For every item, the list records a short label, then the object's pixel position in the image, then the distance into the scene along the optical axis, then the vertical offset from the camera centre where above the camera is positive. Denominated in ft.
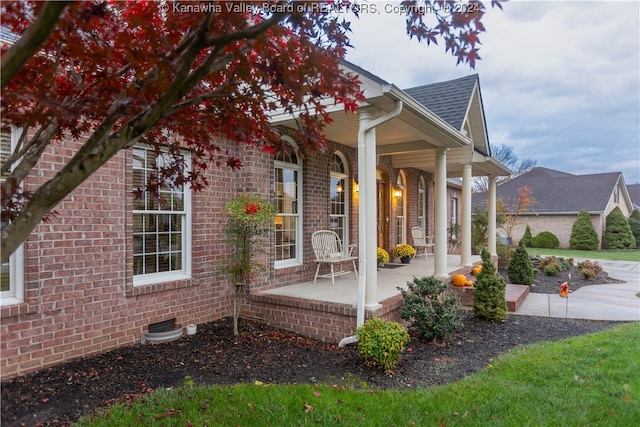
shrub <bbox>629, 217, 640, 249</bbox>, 83.05 -3.02
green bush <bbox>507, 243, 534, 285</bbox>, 29.17 -4.15
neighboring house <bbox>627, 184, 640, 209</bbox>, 125.88 +7.79
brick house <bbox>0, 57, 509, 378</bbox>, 13.14 -1.04
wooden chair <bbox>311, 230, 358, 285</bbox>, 22.72 -1.89
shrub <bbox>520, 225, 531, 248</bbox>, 81.07 -4.19
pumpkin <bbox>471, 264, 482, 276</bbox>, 29.29 -4.10
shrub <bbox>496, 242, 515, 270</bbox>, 41.14 -4.30
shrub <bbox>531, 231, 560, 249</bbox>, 79.92 -5.23
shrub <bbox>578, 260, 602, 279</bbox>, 35.37 -5.22
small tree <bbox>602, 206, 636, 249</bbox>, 78.02 -3.83
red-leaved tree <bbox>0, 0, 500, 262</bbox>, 4.90 +2.48
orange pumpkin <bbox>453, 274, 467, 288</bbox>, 25.26 -4.27
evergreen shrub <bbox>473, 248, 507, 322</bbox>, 20.10 -4.25
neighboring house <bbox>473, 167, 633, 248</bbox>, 81.94 +3.61
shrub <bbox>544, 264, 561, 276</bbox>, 36.58 -5.22
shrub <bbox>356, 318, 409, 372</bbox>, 13.28 -4.51
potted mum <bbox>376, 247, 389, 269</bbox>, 30.31 -3.08
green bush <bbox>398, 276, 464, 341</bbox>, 16.46 -4.08
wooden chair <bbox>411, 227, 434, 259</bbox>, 38.10 -2.08
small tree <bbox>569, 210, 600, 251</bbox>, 75.66 -3.84
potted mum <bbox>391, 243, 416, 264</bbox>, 34.55 -3.15
